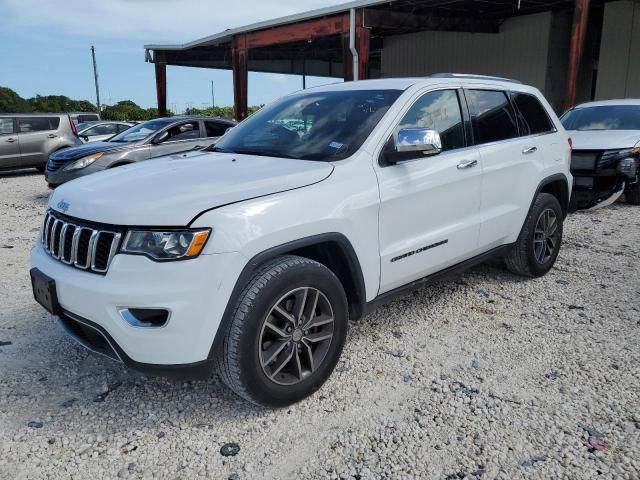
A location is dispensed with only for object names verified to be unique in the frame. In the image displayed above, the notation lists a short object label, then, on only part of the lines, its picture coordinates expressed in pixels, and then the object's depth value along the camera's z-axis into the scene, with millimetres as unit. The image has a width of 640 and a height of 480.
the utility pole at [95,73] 49312
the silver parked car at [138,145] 8672
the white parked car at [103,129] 17547
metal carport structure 16188
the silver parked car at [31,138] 13281
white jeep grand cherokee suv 2441
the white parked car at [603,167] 7484
